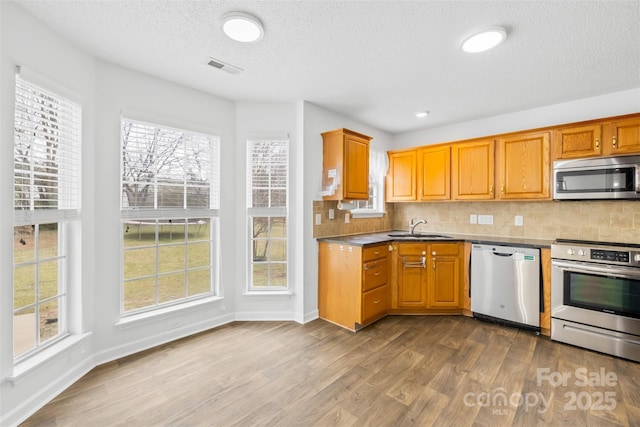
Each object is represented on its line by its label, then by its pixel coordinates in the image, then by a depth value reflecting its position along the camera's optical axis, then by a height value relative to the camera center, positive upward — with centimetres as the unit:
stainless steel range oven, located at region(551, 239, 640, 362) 242 -78
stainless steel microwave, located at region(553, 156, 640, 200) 259 +35
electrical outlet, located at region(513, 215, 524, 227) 353 -9
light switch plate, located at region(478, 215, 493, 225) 377 -8
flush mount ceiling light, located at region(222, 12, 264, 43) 178 +127
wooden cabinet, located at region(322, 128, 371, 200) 326 +59
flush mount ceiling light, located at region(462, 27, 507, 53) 191 +126
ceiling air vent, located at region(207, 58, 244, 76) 235 +129
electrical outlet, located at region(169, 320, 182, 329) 276 -114
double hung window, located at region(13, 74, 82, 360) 180 +1
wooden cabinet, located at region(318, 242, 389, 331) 302 -83
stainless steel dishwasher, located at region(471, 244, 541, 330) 292 -80
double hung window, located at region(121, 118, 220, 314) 256 -2
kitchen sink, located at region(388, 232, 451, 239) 362 -32
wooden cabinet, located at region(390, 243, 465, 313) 344 -80
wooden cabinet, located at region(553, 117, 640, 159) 264 +77
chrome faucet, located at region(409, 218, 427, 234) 409 -17
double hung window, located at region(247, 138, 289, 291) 329 +1
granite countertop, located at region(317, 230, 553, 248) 303 -32
